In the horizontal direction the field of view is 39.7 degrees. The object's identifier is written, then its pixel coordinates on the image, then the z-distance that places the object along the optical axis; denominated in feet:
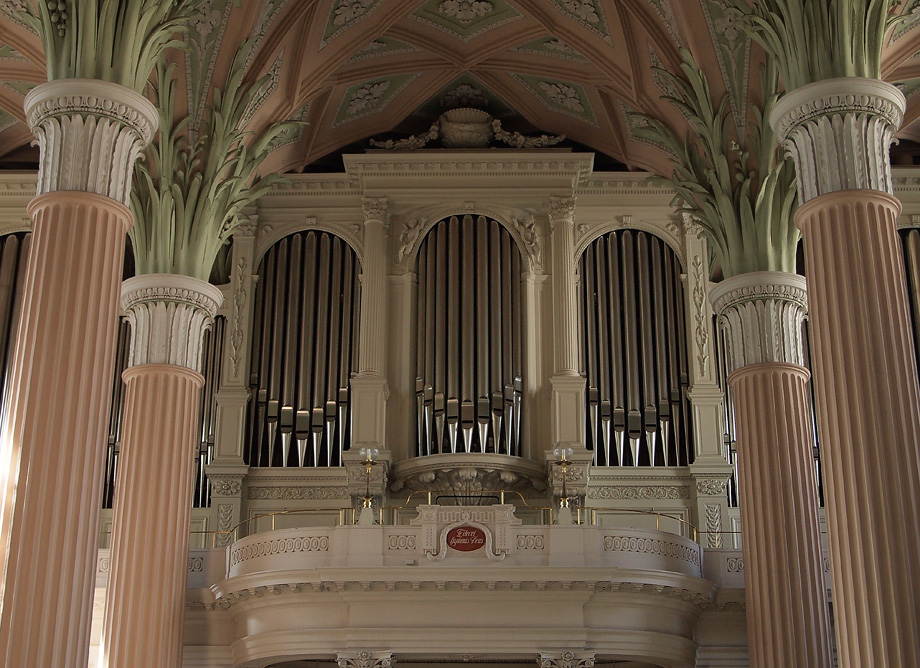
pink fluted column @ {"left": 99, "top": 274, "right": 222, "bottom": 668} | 50.70
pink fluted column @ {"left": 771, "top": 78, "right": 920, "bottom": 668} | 36.14
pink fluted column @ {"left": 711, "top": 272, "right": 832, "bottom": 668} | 49.96
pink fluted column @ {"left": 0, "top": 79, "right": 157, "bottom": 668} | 36.45
